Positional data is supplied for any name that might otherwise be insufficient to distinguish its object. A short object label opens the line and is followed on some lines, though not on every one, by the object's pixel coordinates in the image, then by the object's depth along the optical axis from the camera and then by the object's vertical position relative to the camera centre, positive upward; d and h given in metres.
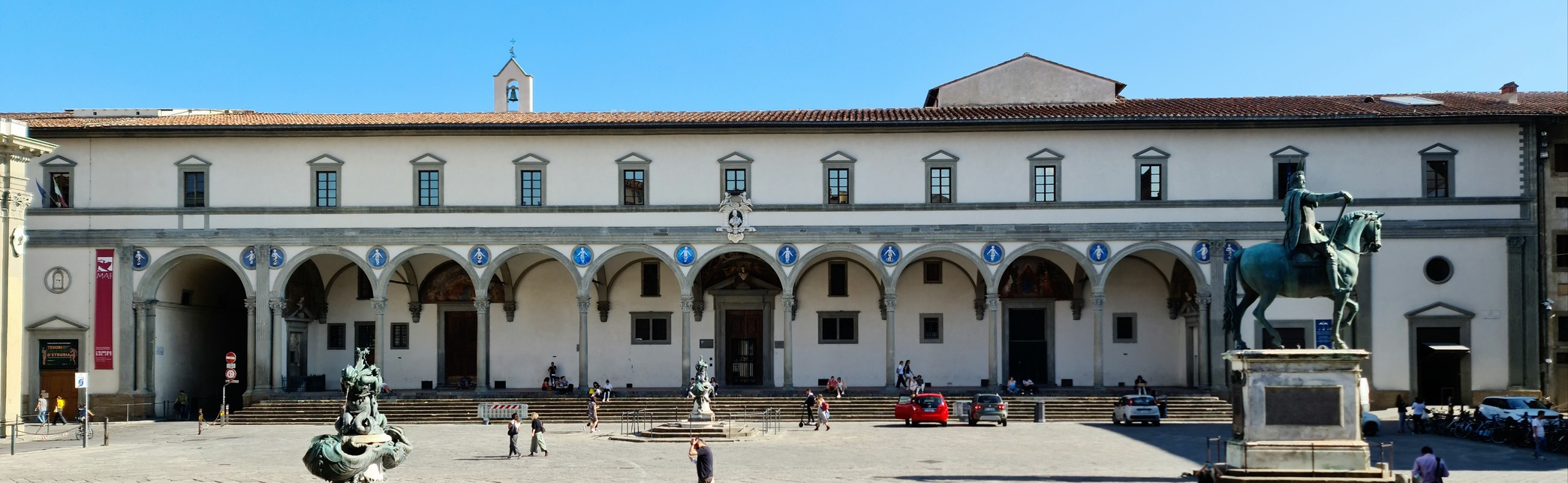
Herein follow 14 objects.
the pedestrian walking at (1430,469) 16.44 -2.20
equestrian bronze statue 17.28 +0.33
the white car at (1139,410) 33.56 -3.03
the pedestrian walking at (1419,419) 30.50 -2.98
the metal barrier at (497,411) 36.19 -3.23
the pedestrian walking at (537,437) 26.27 -2.84
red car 33.69 -3.00
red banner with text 38.09 -0.58
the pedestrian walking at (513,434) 25.94 -2.74
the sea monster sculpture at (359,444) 12.22 -1.40
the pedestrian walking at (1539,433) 24.30 -2.64
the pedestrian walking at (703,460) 17.89 -2.24
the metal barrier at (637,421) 33.53 -3.40
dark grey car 34.00 -3.06
